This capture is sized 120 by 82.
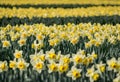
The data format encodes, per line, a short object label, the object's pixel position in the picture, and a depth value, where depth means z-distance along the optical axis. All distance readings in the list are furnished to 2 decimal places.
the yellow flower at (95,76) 4.10
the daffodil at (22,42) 6.49
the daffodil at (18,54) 4.96
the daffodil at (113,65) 4.38
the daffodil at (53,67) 4.27
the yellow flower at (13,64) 4.51
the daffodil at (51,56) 4.70
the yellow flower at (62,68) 4.22
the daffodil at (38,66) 4.36
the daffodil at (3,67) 4.44
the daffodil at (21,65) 4.42
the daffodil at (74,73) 4.10
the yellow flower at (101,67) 4.39
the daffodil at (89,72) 4.19
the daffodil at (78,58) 4.51
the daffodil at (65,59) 4.48
